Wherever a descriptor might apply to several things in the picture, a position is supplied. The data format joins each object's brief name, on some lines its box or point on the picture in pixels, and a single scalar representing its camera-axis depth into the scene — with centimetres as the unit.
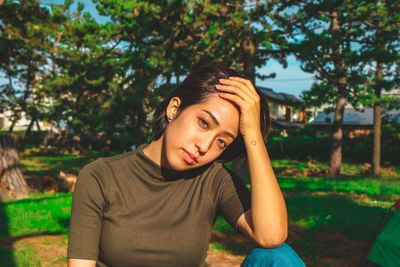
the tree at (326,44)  1199
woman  187
